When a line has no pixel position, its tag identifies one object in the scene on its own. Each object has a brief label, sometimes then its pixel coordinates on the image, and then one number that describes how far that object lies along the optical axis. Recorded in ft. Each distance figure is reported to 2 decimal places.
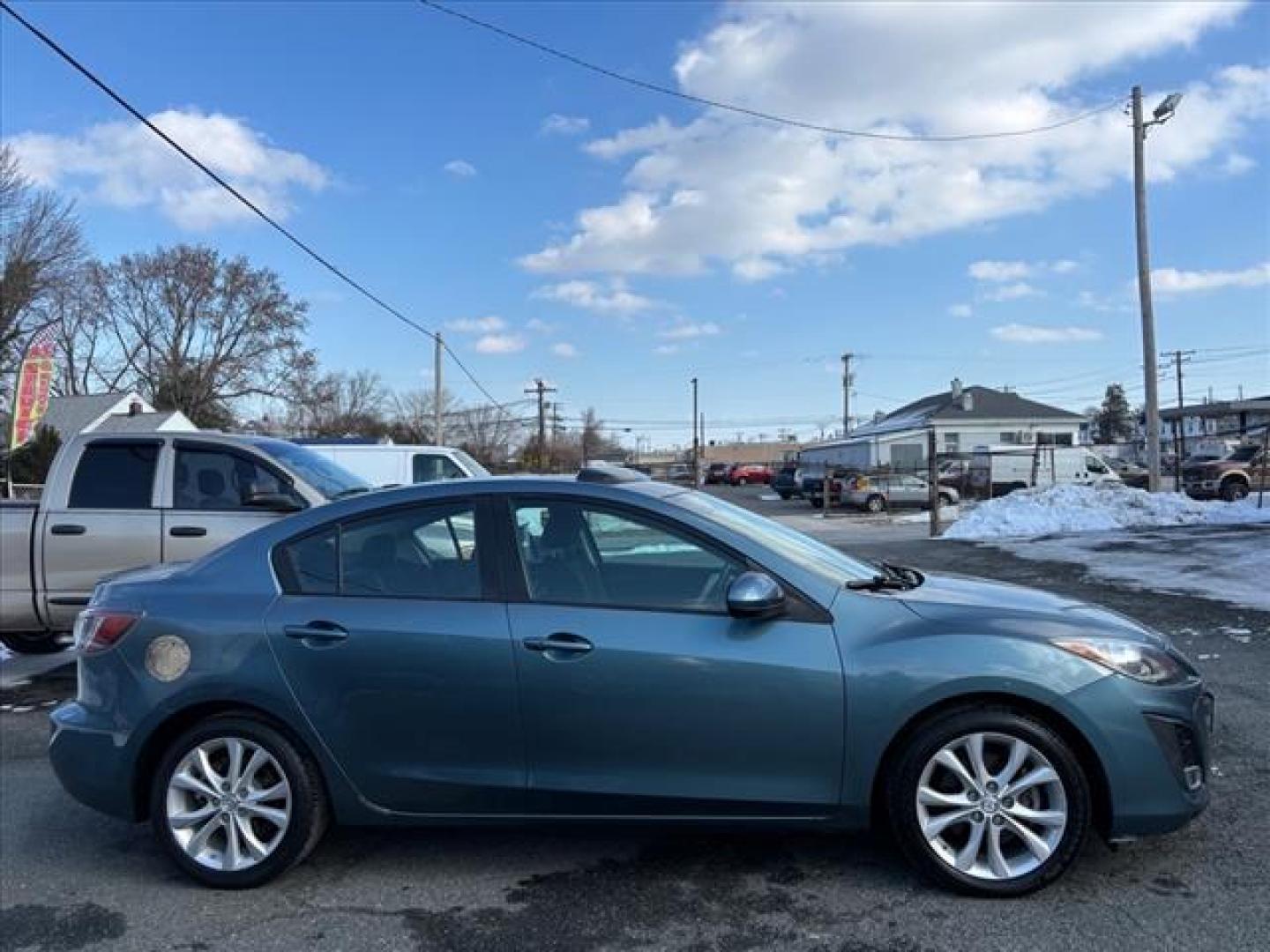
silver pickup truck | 23.30
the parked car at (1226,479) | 87.04
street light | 74.02
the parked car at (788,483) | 131.64
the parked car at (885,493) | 102.99
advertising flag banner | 108.06
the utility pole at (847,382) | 255.17
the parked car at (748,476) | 228.02
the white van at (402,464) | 40.73
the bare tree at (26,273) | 134.72
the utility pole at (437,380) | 141.01
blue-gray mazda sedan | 11.29
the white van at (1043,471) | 105.60
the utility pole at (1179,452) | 76.35
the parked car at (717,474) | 234.58
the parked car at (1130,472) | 119.14
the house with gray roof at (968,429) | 170.40
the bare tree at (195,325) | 207.62
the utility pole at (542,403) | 229.45
